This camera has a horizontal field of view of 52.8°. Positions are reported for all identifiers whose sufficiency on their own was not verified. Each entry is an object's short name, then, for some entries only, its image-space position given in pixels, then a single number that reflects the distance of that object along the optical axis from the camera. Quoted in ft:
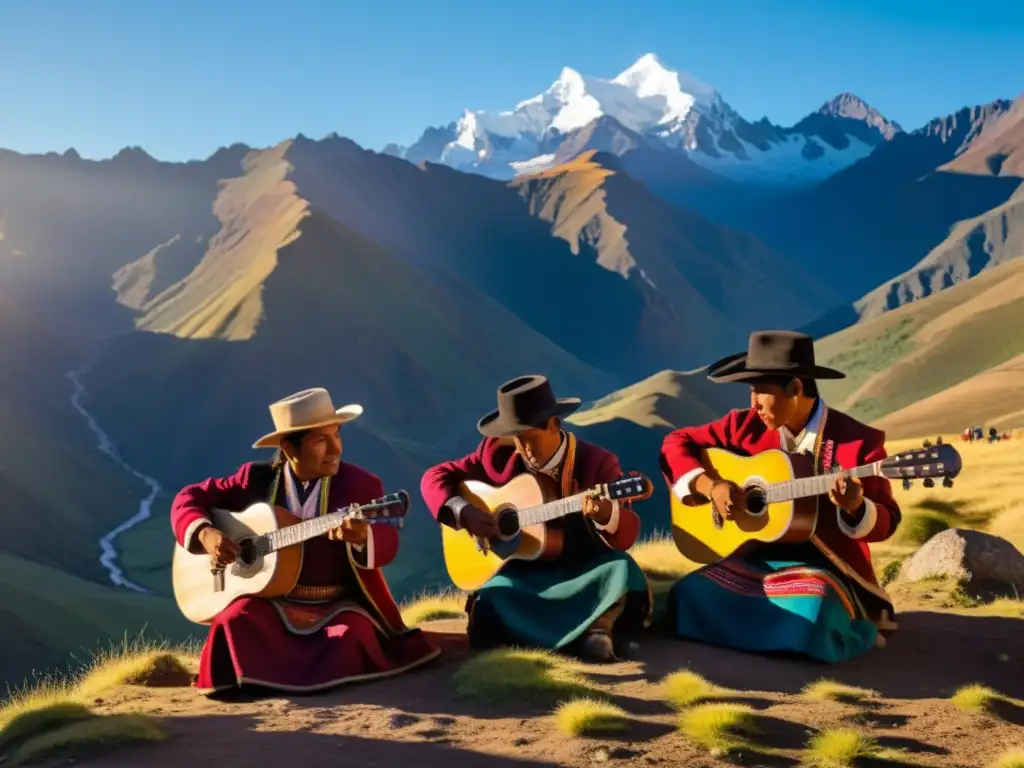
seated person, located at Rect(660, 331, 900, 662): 24.64
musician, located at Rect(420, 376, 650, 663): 25.26
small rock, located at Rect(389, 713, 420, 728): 20.48
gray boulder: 34.55
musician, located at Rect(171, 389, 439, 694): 23.07
